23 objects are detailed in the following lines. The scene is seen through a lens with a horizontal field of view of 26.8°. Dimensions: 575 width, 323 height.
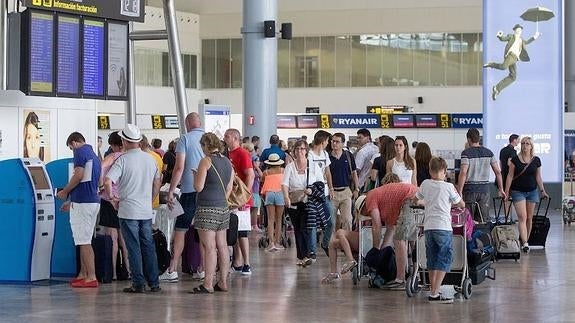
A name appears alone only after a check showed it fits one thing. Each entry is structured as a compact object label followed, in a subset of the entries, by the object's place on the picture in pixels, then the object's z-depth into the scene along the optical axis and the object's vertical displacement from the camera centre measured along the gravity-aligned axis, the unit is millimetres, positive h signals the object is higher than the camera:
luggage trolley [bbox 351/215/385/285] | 13445 -1056
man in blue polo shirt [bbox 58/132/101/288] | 13227 -464
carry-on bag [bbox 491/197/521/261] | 16734 -1264
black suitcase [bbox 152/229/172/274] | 14023 -1167
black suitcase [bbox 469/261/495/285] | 12797 -1285
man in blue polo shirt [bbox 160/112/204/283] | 13711 -219
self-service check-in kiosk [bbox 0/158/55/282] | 13742 -756
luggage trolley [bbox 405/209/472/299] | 12508 -1119
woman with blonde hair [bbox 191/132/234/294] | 12625 -518
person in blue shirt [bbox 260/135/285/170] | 20266 +31
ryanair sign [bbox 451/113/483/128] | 38844 +1056
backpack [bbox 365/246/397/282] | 13188 -1198
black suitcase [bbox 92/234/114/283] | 13797 -1198
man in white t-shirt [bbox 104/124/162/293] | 12734 -519
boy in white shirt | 11906 -657
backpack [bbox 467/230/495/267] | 12805 -1039
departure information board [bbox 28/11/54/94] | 15203 +1277
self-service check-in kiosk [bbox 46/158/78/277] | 14273 -958
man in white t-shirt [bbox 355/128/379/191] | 19672 -69
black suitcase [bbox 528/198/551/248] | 18703 -1211
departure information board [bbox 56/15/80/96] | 15625 +1272
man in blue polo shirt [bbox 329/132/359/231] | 17250 -488
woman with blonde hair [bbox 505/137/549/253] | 18016 -439
